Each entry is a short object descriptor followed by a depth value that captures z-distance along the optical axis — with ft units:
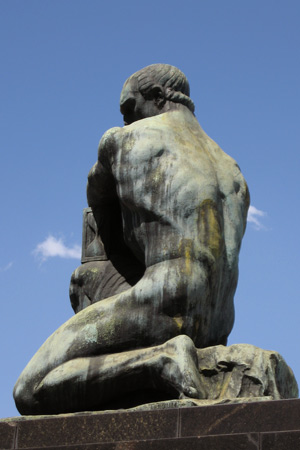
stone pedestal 33.43
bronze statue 41.77
